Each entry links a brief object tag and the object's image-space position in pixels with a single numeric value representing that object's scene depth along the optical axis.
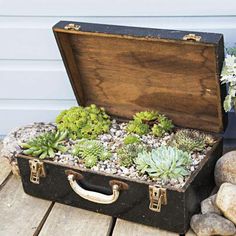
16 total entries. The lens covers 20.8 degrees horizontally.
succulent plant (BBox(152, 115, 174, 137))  1.75
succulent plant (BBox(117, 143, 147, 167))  1.63
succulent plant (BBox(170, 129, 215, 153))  1.66
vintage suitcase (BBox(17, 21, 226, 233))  1.53
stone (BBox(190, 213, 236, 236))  1.50
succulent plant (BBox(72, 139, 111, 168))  1.65
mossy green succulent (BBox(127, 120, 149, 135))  1.77
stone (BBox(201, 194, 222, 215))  1.57
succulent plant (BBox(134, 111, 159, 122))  1.79
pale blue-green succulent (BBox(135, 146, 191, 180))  1.54
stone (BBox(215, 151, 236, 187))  1.63
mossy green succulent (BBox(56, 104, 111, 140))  1.78
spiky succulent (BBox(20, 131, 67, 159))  1.69
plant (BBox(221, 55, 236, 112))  1.54
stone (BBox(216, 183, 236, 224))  1.52
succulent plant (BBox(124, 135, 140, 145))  1.72
